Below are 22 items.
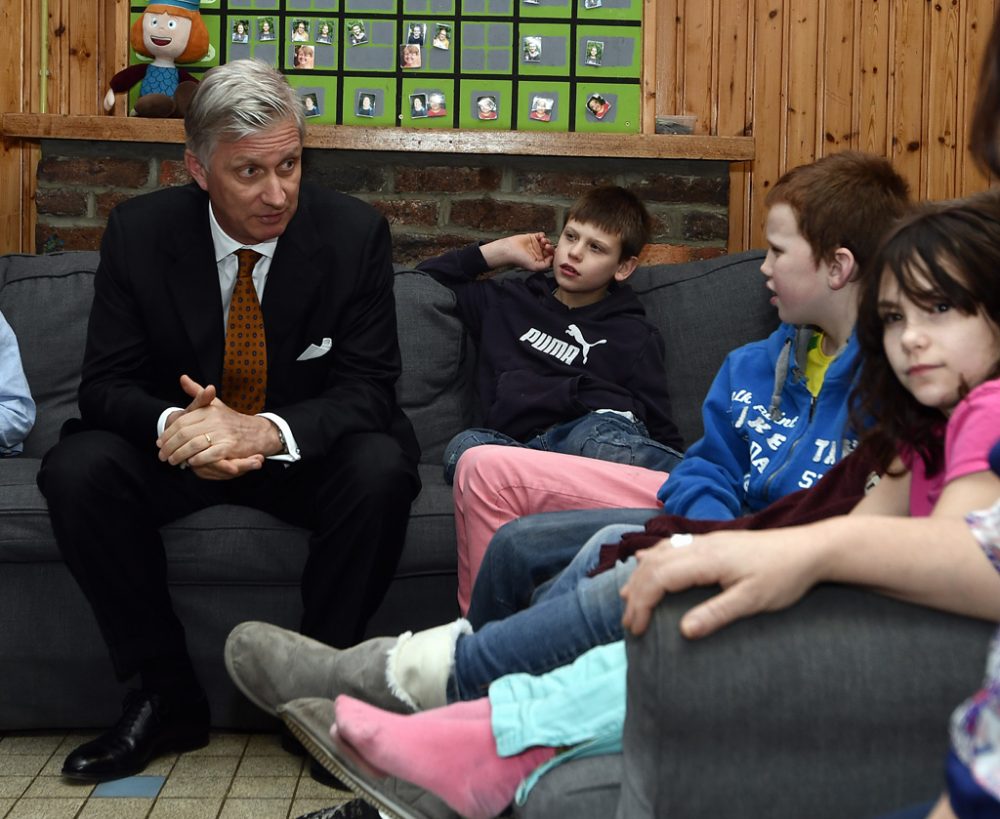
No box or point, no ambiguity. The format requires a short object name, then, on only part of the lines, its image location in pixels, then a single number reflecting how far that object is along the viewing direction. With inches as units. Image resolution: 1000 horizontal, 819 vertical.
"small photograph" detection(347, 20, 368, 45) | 130.8
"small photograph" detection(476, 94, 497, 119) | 131.6
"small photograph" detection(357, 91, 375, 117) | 131.1
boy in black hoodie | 94.0
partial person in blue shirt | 94.2
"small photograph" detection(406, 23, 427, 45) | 131.1
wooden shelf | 125.7
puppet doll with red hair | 124.7
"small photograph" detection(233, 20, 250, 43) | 129.8
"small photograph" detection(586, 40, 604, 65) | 131.8
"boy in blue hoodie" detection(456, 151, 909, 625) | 69.2
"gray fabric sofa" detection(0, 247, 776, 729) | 81.9
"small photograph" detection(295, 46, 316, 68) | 131.0
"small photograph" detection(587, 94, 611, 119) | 131.9
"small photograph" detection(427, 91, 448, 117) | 131.3
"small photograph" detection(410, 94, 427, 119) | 131.3
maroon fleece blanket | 55.8
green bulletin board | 130.8
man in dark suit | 77.9
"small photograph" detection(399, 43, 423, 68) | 131.2
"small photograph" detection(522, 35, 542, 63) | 131.6
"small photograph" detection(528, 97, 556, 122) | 131.9
